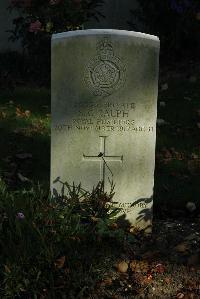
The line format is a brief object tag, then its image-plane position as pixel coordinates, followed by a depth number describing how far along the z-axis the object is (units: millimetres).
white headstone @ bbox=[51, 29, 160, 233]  4062
